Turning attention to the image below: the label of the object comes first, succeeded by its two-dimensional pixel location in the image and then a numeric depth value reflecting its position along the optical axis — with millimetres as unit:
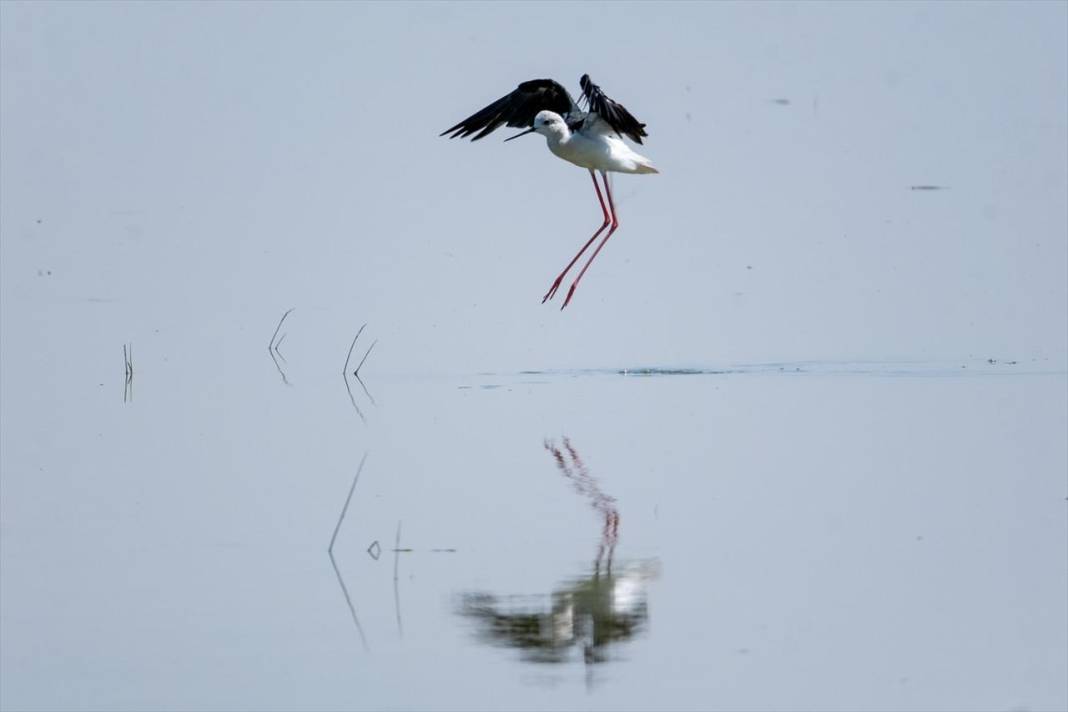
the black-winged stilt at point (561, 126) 18969
